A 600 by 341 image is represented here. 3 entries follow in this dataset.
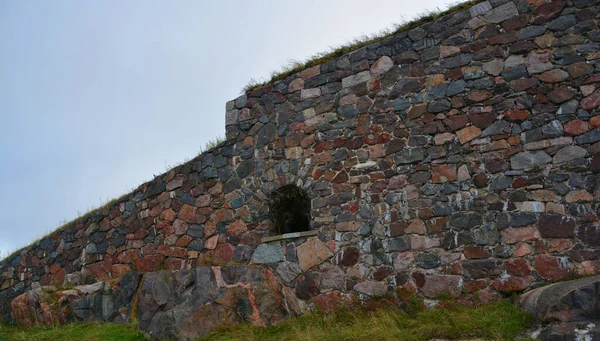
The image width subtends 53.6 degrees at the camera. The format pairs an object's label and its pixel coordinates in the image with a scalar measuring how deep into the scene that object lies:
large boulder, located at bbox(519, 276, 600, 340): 5.89
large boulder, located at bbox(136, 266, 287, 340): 8.36
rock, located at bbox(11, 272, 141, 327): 9.77
